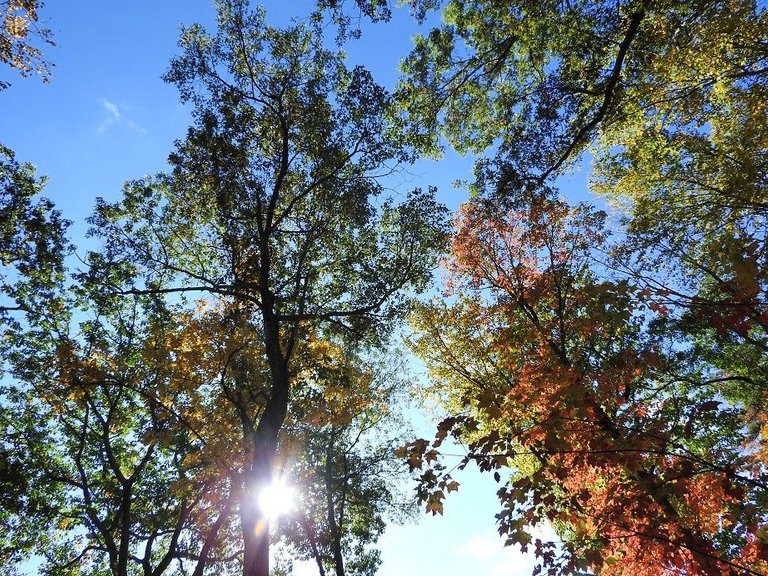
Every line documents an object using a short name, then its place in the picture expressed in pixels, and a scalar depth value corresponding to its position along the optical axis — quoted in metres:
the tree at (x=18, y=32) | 8.53
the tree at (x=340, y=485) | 19.58
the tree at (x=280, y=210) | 12.61
